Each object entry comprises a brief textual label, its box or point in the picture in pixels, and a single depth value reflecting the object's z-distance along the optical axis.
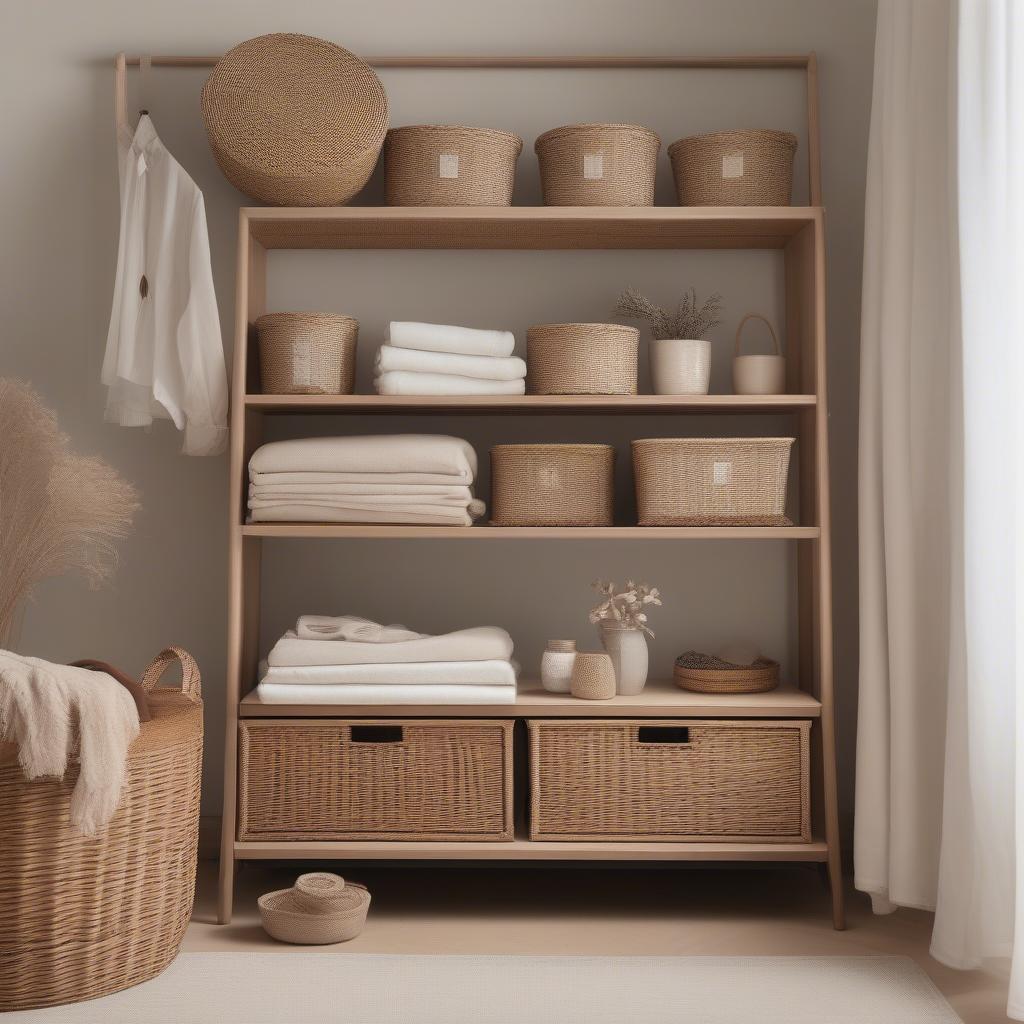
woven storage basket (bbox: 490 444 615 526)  2.67
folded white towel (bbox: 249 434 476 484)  2.62
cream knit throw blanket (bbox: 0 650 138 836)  1.98
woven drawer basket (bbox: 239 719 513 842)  2.58
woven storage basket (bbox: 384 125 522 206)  2.70
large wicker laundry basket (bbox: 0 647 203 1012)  2.05
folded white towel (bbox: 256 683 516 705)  2.57
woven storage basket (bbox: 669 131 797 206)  2.71
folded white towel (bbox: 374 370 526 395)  2.64
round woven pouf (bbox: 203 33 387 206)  2.66
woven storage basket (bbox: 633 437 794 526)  2.64
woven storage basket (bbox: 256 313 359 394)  2.69
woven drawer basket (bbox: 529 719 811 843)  2.58
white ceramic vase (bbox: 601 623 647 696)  2.68
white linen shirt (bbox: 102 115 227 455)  2.74
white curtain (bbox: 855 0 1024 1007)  2.04
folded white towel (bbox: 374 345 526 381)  2.64
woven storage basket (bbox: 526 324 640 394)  2.65
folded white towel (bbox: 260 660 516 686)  2.57
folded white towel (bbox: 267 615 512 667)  2.58
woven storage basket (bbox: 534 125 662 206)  2.70
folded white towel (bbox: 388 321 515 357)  2.65
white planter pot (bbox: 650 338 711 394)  2.71
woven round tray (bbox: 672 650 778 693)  2.70
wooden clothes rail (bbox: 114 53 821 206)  2.96
